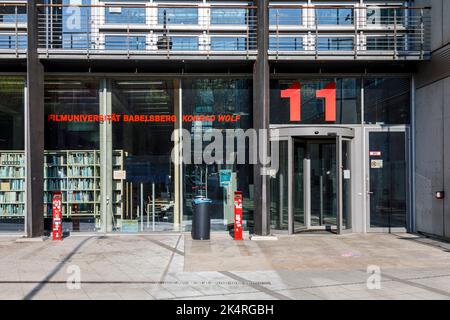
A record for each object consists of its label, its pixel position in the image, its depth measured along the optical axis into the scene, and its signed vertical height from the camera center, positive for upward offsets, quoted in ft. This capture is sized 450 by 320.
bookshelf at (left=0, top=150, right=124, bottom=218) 45.19 -1.79
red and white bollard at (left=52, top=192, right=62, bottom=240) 40.86 -4.58
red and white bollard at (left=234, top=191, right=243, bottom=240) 40.86 -4.69
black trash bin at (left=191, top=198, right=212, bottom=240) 40.91 -5.04
